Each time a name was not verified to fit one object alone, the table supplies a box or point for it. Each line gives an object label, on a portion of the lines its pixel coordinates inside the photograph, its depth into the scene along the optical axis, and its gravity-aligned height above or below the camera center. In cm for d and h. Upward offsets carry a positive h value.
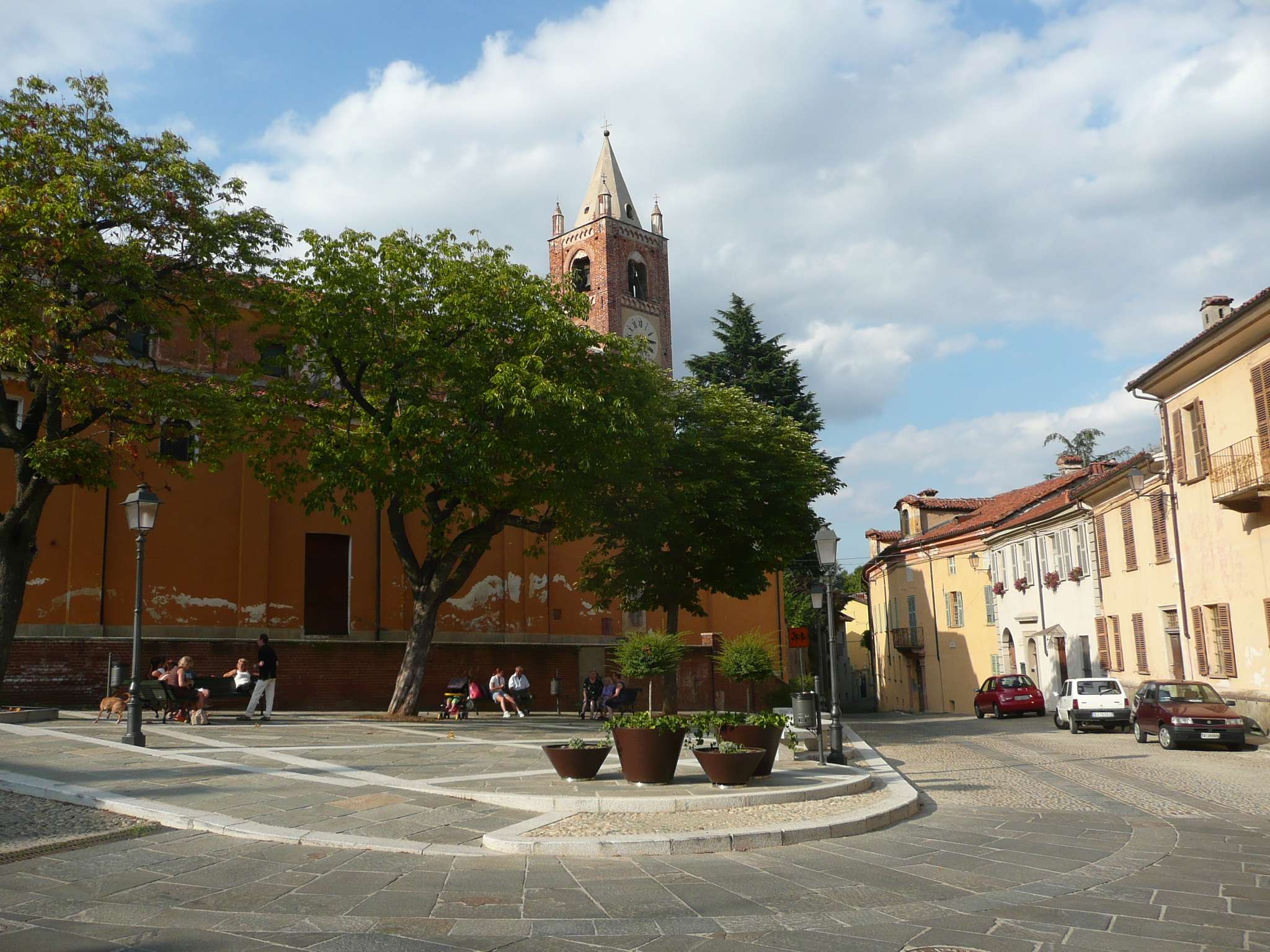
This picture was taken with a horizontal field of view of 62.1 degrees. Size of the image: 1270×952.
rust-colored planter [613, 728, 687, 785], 1161 -109
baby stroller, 2447 -101
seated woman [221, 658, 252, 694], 2059 -26
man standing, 2003 -22
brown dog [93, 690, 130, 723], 1859 -65
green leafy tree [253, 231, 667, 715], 2009 +518
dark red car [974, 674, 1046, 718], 3353 -172
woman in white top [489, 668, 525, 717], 2652 -91
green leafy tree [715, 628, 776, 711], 2003 -16
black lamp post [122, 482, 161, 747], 1462 +210
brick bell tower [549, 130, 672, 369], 6506 +2469
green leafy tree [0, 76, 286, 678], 1739 +679
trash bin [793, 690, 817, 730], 1788 -106
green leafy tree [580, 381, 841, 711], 2823 +372
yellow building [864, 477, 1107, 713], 4328 +212
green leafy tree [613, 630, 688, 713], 2116 -4
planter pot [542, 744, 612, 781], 1195 -118
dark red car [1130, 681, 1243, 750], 1931 -146
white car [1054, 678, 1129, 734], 2506 -152
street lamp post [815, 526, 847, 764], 1529 +83
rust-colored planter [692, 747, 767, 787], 1139 -123
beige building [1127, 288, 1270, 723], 2252 +336
